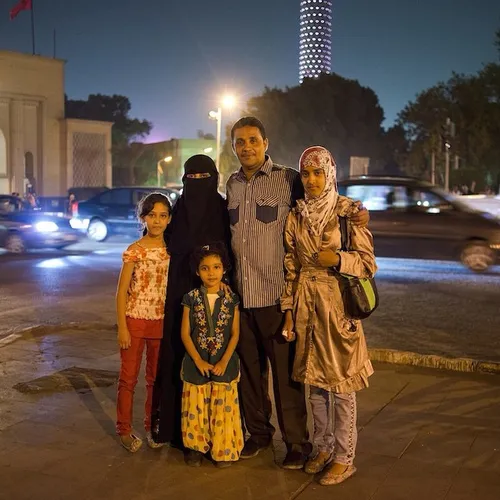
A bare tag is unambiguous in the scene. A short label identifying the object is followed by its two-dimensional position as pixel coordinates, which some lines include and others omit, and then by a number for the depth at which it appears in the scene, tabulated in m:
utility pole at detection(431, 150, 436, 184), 42.52
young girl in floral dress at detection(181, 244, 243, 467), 4.54
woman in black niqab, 4.68
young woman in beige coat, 4.31
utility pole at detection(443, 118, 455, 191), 30.42
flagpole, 45.56
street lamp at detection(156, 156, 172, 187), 58.86
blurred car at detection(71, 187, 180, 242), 21.66
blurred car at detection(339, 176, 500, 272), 14.80
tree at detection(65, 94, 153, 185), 65.94
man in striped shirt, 4.58
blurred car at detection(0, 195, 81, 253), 18.58
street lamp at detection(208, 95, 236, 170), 32.68
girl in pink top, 4.79
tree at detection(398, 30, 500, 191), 37.94
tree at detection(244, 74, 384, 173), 52.84
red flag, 44.81
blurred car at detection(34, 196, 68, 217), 35.41
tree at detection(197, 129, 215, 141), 87.00
